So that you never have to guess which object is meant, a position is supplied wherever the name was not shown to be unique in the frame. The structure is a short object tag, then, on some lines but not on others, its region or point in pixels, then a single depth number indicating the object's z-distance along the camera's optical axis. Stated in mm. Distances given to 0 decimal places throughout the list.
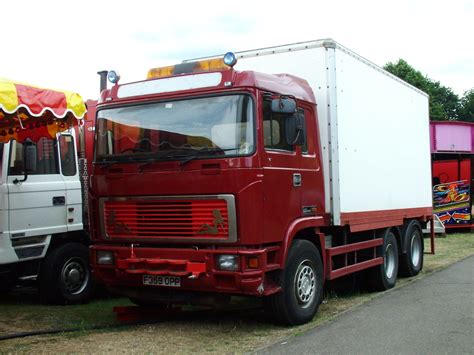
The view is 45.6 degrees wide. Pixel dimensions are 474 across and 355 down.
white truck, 7098
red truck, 5898
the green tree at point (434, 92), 40969
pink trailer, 19734
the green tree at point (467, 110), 50984
